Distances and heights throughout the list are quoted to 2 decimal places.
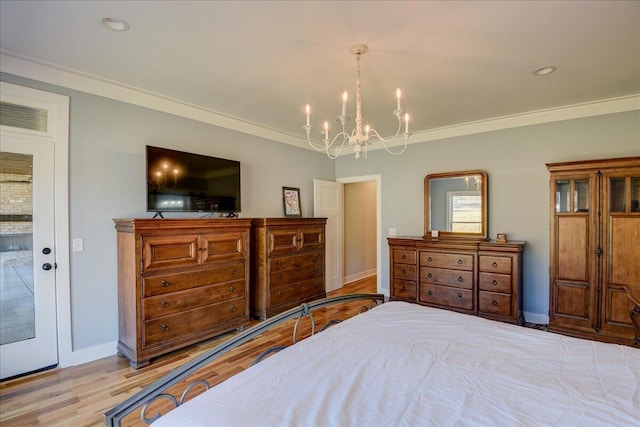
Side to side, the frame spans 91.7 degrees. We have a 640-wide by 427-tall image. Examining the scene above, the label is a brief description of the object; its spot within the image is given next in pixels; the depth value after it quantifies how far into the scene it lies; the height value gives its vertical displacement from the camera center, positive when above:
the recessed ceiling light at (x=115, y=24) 2.02 +1.25
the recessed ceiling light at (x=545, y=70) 2.67 +1.22
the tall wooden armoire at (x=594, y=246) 3.05 -0.39
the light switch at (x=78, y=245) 2.83 -0.30
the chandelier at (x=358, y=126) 2.13 +0.63
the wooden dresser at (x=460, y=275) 3.62 -0.83
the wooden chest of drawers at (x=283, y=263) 3.90 -0.70
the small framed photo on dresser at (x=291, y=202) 4.86 +0.14
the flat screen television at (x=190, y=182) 3.09 +0.32
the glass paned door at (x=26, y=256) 2.55 -0.37
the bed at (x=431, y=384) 1.02 -0.68
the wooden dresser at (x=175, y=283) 2.76 -0.69
